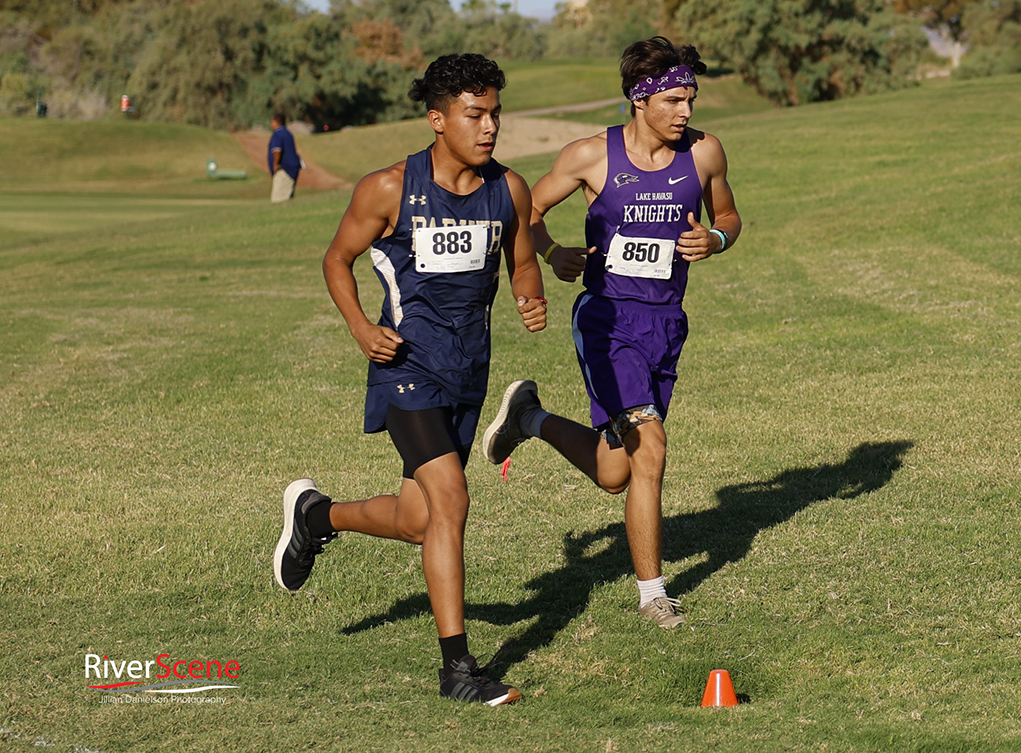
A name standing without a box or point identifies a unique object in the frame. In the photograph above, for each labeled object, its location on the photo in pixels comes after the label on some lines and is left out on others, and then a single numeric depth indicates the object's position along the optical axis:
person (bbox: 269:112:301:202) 50.16
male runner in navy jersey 9.66
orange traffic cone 8.84
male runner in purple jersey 11.24
